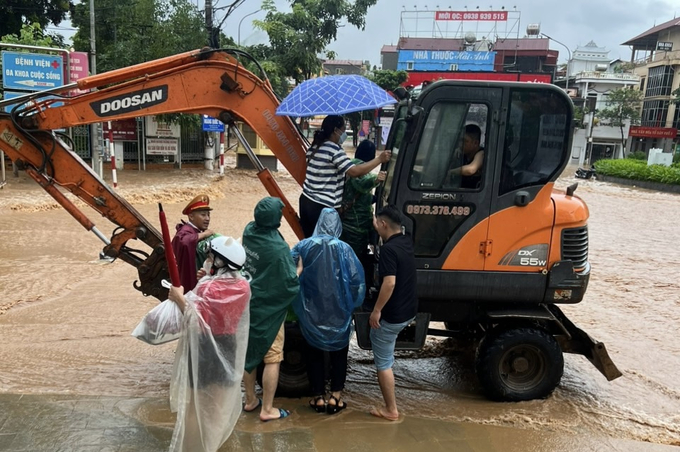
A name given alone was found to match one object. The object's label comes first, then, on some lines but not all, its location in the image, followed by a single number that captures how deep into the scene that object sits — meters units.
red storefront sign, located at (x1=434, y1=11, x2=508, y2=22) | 53.72
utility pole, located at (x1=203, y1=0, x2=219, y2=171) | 19.45
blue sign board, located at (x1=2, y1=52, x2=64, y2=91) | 12.04
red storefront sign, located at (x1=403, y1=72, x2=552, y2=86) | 34.58
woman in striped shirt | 4.39
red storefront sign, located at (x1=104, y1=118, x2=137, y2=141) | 17.25
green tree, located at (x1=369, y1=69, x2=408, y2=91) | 36.31
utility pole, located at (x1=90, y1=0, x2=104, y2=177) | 12.78
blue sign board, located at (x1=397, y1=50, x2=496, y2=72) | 48.75
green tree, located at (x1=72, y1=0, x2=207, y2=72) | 16.86
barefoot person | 3.74
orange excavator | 4.07
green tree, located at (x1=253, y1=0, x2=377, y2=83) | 20.23
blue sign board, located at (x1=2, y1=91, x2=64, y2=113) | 12.48
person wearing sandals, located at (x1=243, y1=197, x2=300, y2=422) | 3.69
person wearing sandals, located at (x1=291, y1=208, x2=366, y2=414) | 3.92
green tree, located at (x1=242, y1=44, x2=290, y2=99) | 19.34
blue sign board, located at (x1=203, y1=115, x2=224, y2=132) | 16.72
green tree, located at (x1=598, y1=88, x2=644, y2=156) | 41.12
